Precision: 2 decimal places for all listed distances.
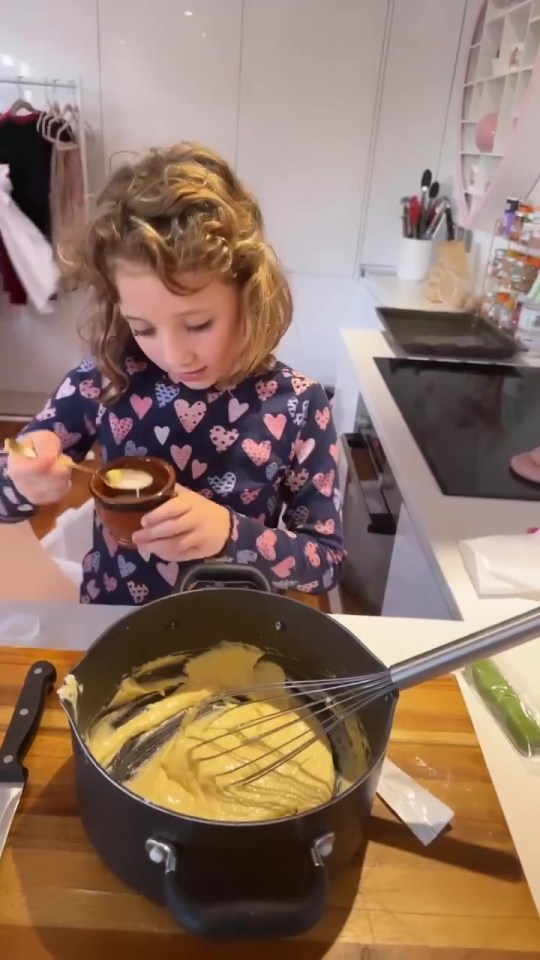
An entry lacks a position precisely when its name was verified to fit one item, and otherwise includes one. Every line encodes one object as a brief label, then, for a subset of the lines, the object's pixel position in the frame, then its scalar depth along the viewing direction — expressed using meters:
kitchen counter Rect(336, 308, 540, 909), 0.55
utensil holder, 2.42
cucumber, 0.59
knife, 0.48
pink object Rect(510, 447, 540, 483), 1.03
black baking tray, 1.57
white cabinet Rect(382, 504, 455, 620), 0.96
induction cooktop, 1.03
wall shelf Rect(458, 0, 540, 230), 1.74
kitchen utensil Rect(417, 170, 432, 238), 2.48
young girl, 0.69
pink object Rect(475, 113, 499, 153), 2.00
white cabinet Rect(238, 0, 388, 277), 2.41
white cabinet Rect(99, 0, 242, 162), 2.39
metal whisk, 0.42
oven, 1.27
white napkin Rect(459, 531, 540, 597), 0.79
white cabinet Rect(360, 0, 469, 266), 2.41
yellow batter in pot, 0.51
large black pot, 0.37
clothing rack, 2.44
